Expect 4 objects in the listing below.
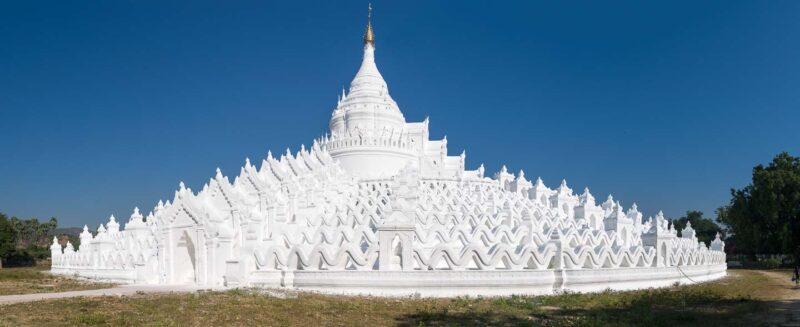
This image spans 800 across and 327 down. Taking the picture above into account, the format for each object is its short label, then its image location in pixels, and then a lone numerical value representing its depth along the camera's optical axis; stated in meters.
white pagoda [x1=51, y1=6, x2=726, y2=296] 20.98
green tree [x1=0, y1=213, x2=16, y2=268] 54.78
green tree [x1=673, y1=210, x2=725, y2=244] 86.25
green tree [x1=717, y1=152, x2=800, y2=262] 49.84
